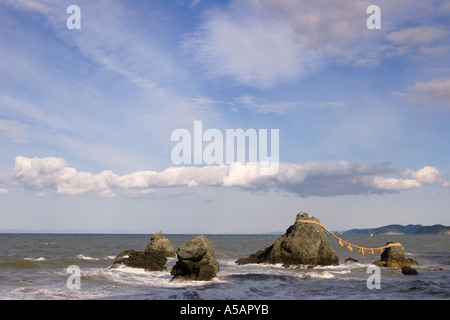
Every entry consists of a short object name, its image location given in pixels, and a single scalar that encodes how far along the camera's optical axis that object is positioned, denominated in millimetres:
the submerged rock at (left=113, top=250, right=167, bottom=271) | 30484
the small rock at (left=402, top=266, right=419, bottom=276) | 29695
